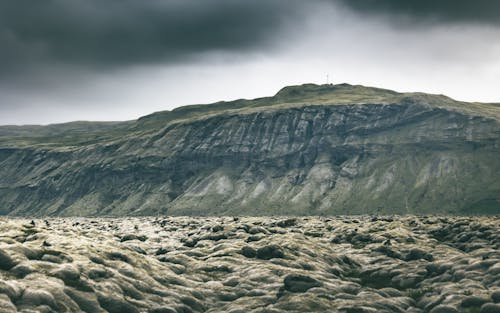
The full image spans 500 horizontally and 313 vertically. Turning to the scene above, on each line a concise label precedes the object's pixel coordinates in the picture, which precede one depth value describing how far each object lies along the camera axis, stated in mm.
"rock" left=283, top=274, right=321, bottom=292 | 50375
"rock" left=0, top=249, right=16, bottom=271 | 41750
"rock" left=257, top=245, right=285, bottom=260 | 64438
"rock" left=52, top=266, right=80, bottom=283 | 42012
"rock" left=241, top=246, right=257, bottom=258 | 64938
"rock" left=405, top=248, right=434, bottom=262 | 70125
